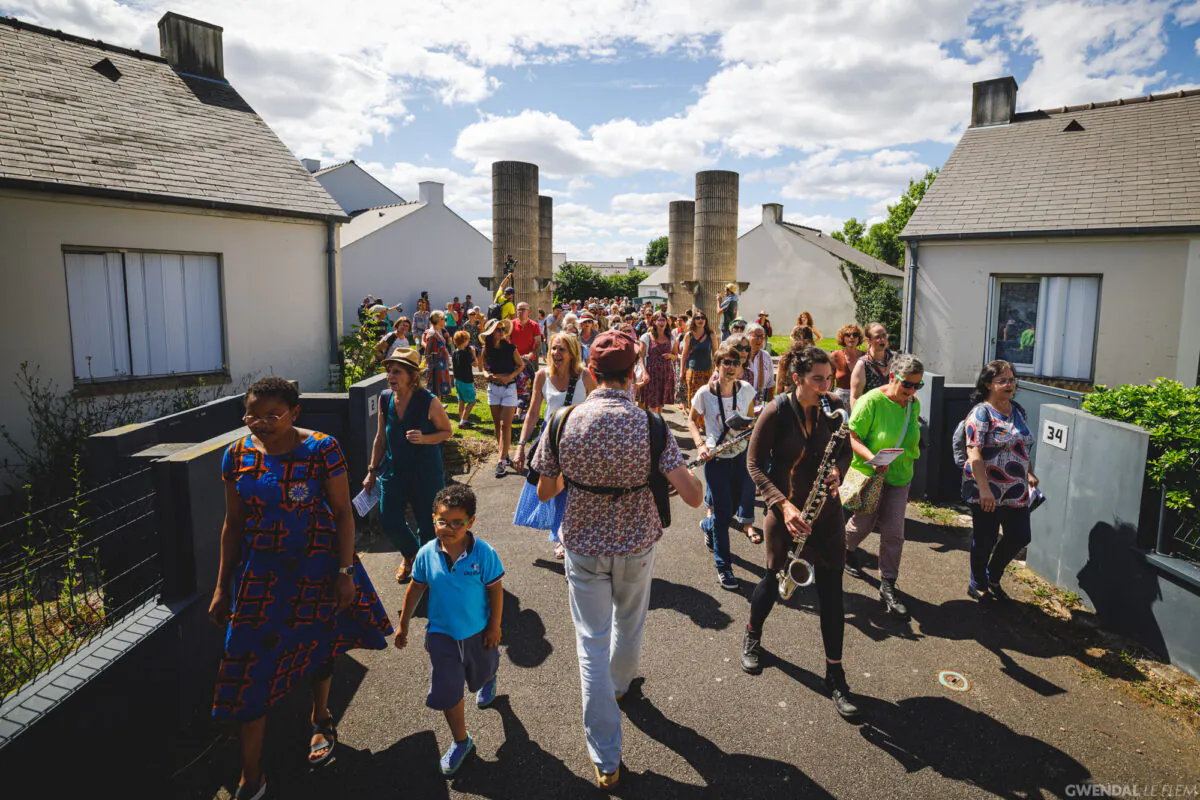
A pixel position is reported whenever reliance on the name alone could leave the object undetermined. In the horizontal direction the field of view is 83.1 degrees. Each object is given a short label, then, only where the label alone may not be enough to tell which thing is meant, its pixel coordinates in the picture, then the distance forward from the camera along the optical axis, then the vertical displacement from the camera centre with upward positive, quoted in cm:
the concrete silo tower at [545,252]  2217 +244
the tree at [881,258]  2336 +489
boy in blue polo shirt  341 -144
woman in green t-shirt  514 -88
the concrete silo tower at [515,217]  2061 +322
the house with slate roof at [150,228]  834 +127
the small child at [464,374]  1062 -85
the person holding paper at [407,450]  520 -100
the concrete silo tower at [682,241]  2548 +317
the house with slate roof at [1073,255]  1093 +123
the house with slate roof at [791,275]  3566 +270
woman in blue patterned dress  321 -117
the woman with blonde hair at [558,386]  536 -58
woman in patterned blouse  509 -105
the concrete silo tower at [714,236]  2130 +281
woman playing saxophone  402 -95
